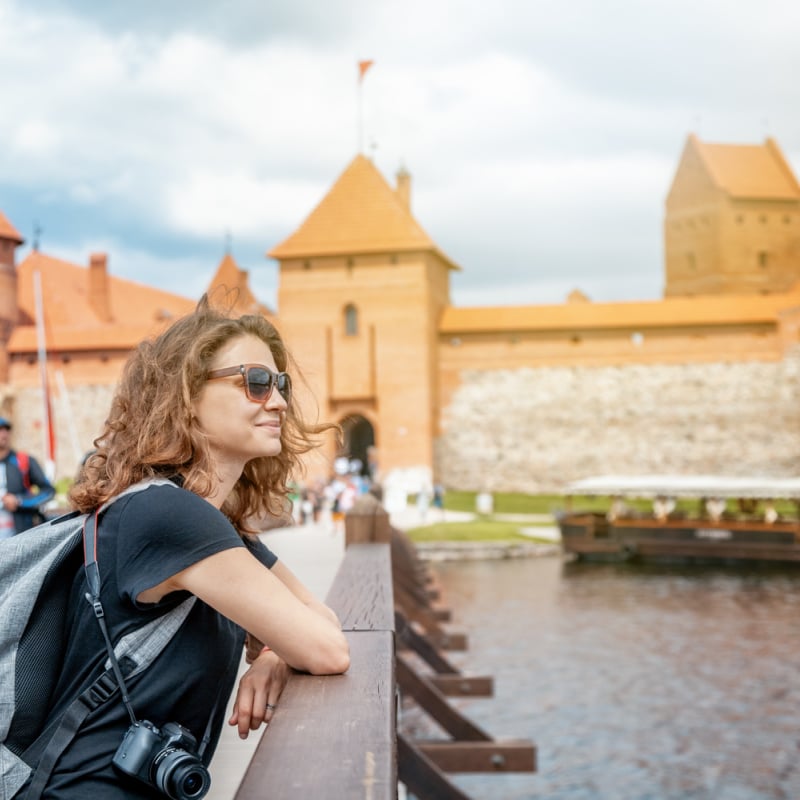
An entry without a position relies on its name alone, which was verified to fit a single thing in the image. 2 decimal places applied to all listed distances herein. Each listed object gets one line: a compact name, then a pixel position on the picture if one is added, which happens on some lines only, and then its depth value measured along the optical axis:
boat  22.89
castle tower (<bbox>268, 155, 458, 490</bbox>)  33.28
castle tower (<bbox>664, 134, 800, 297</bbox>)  50.69
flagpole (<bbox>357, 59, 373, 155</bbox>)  41.19
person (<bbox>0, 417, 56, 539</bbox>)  6.92
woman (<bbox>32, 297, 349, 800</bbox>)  1.84
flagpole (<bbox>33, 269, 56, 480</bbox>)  19.14
